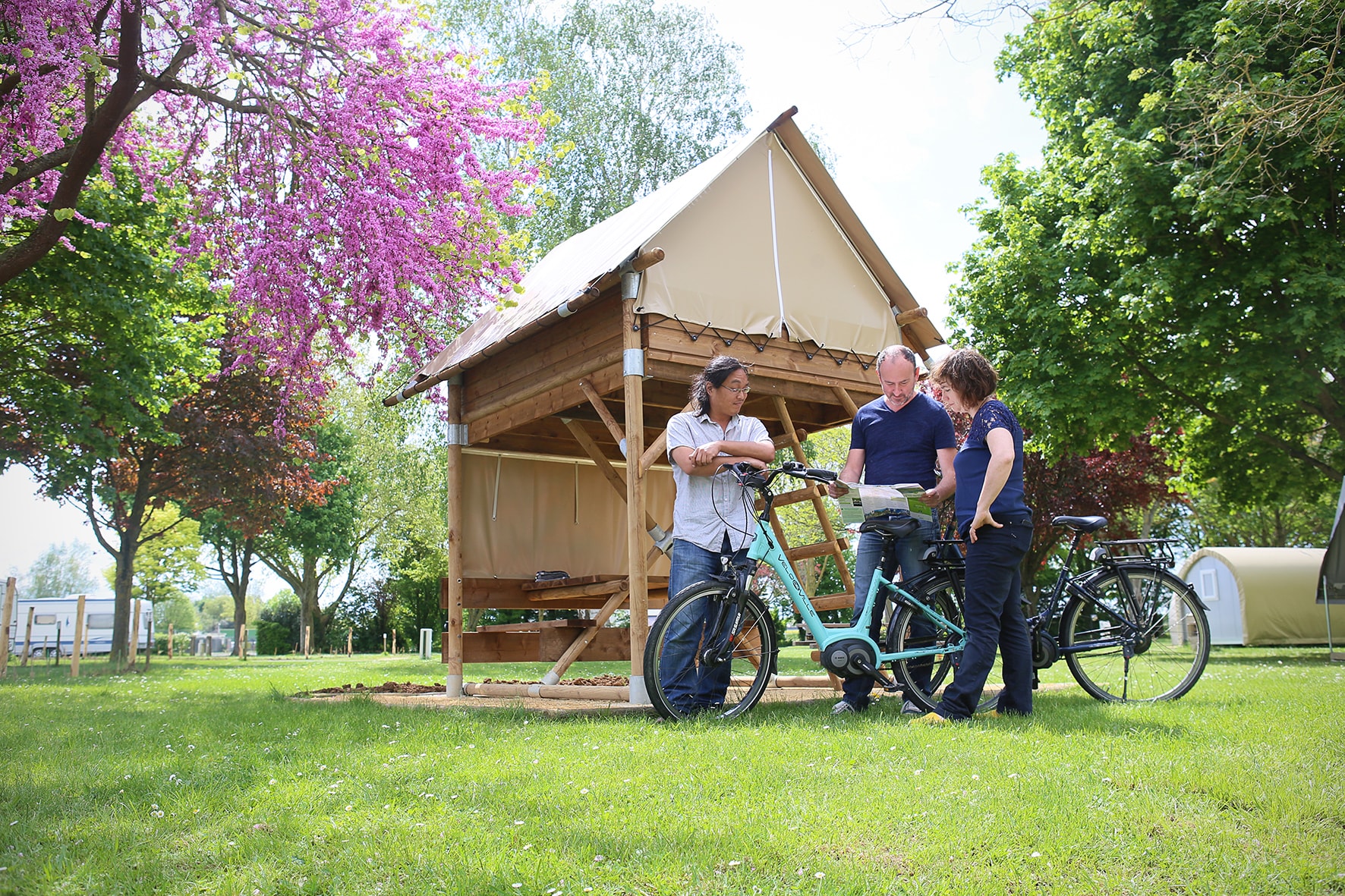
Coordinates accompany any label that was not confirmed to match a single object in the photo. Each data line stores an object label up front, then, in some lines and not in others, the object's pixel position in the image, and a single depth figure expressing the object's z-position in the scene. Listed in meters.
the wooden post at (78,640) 13.10
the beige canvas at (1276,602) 21.28
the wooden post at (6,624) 14.07
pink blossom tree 6.53
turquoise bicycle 5.14
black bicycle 5.39
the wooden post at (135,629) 17.20
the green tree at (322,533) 33.97
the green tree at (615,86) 20.33
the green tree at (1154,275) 13.54
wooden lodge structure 7.14
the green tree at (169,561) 38.91
